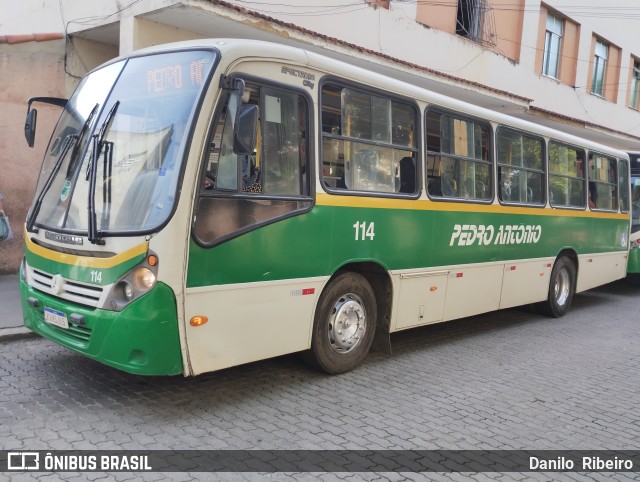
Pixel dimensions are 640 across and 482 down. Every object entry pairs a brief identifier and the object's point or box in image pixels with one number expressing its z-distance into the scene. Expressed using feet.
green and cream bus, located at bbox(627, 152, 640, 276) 39.29
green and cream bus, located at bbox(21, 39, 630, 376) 13.99
